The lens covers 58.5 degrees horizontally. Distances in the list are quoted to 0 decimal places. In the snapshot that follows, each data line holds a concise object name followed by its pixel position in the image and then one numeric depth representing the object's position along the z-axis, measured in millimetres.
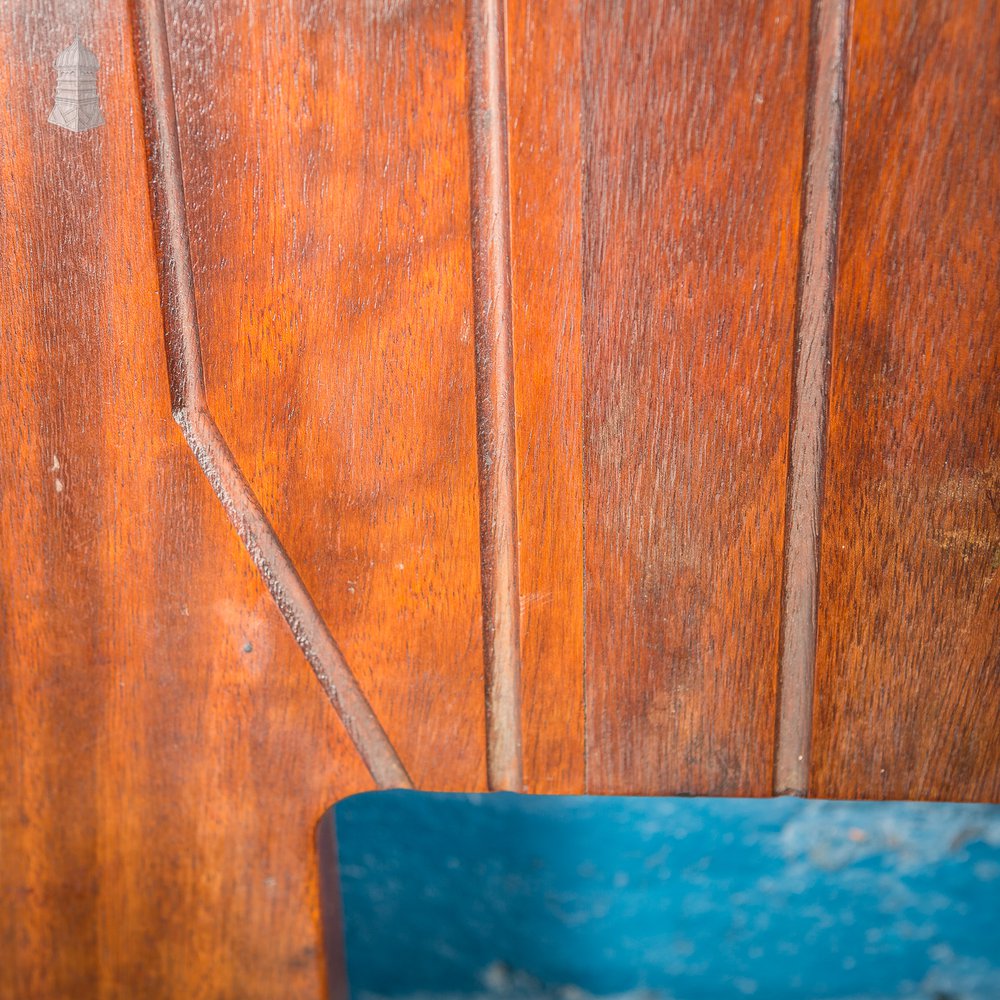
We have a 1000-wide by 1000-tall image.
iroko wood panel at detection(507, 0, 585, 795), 507
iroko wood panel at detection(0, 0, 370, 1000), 559
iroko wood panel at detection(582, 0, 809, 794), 497
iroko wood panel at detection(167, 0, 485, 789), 523
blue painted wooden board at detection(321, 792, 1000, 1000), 834
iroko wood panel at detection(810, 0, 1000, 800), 478
